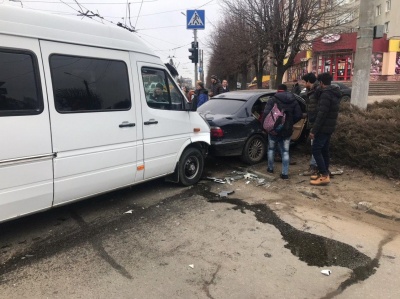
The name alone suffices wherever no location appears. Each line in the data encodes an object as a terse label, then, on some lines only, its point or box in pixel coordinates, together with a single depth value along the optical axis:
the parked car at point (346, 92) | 19.70
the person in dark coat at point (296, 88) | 11.28
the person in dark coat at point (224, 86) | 11.78
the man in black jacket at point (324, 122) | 5.74
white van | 3.64
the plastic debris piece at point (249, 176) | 6.63
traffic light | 16.58
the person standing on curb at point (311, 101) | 6.45
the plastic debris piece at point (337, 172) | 6.54
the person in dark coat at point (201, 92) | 10.02
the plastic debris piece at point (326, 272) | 3.42
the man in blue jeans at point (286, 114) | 6.41
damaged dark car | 6.95
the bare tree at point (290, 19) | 15.50
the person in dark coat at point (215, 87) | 11.75
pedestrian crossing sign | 13.96
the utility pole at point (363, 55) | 7.81
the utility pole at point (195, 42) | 16.59
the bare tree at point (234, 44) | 18.73
